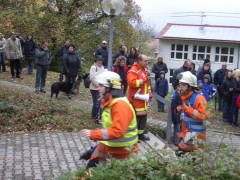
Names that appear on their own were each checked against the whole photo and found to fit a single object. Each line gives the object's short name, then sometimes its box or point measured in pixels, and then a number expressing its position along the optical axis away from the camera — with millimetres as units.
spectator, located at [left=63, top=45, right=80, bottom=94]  13789
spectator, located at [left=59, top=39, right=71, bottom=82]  15103
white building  53875
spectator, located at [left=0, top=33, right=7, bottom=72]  17547
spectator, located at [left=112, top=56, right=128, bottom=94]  10927
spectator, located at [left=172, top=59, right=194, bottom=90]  13258
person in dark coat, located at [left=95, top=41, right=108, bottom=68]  14505
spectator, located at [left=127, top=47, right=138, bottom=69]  13055
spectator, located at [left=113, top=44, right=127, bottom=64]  13614
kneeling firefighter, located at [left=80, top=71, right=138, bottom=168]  4562
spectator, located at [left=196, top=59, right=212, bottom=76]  13769
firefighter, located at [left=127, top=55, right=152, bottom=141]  8477
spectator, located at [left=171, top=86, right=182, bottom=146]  9955
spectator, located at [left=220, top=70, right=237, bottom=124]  14103
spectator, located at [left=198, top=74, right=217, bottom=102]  13377
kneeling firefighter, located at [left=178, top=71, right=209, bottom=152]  6098
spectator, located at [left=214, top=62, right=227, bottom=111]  15258
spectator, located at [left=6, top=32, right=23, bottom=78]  16958
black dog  13945
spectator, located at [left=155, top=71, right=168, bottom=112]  14828
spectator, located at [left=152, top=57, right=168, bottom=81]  16219
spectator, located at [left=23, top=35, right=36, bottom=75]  19031
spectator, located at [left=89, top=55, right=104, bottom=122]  10570
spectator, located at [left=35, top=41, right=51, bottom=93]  14539
